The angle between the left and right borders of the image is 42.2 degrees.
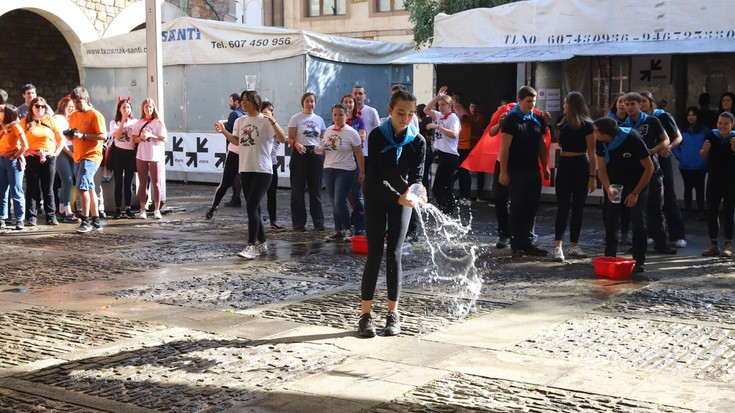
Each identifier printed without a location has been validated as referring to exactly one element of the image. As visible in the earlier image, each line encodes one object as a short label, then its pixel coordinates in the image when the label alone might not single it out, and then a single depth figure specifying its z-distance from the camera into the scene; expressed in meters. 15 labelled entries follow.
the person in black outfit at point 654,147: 10.20
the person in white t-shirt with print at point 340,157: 11.20
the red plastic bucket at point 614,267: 8.93
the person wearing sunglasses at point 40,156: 12.87
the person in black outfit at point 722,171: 10.10
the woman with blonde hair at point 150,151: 13.83
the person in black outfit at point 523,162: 10.05
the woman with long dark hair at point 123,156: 13.87
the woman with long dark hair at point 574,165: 9.92
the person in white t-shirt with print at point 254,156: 10.09
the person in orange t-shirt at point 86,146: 12.12
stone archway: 22.05
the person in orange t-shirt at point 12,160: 12.62
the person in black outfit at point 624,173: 9.10
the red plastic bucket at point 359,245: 10.44
